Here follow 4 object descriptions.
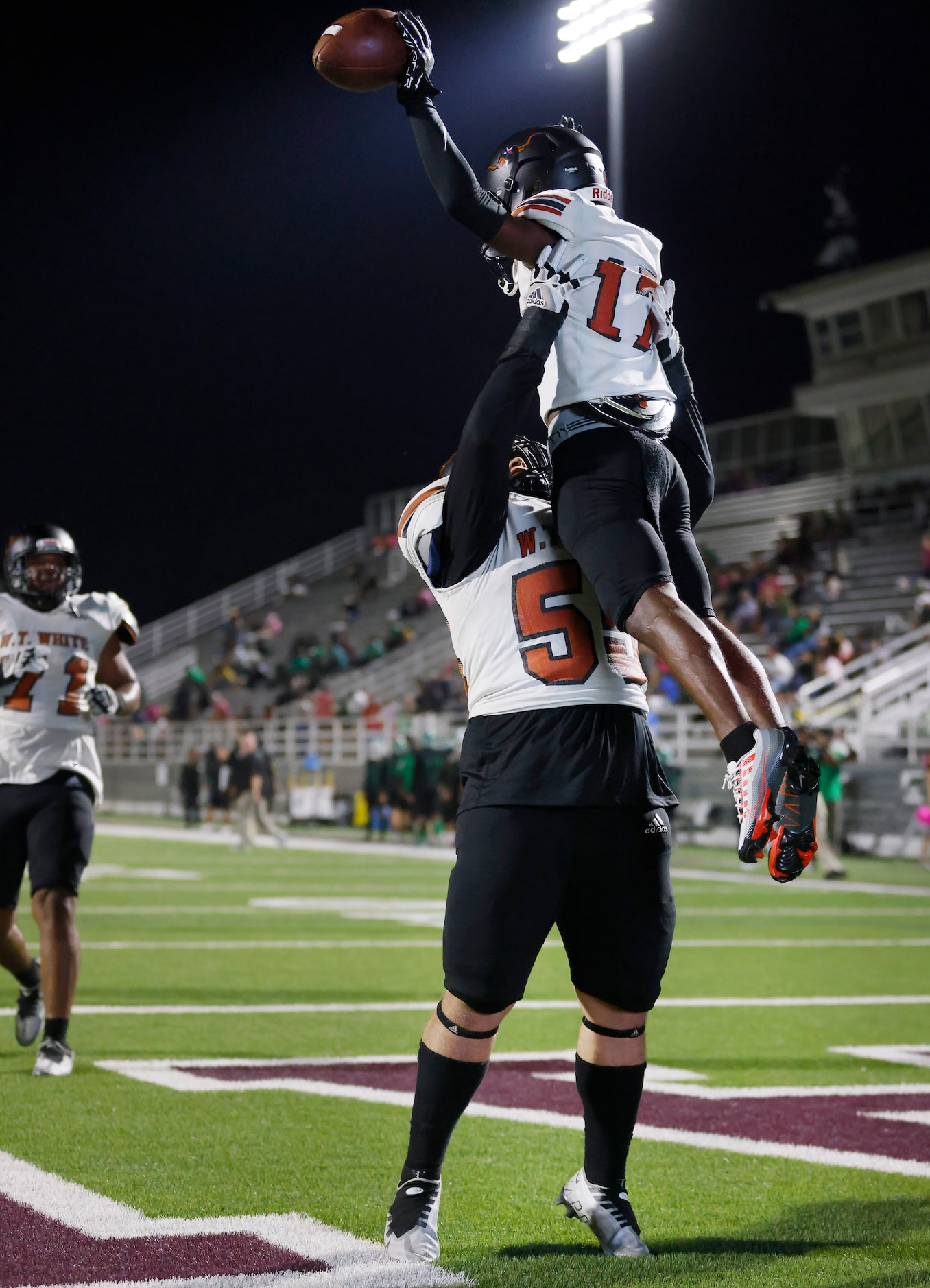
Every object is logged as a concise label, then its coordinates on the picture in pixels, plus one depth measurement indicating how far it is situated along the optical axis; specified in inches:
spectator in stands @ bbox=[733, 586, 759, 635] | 1027.9
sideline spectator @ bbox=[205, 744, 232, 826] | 1093.1
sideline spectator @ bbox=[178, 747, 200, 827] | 1131.7
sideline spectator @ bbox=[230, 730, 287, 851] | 836.0
